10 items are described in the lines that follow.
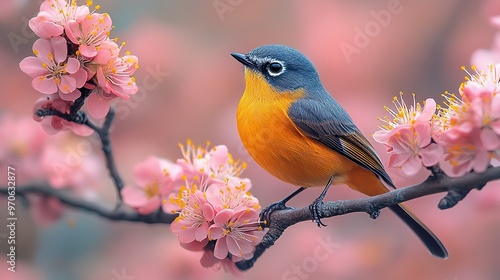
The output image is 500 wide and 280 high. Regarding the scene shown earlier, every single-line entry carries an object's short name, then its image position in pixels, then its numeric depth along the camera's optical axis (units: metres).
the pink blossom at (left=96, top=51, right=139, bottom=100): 4.39
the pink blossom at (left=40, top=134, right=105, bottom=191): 6.97
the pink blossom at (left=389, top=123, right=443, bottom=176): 3.93
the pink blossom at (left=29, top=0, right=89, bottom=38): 4.22
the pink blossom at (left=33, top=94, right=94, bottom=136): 4.62
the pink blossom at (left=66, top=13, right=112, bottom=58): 4.27
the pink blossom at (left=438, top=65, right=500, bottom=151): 3.64
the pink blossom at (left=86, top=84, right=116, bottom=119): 4.47
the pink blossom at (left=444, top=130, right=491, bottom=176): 3.60
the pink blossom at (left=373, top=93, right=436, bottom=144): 4.07
